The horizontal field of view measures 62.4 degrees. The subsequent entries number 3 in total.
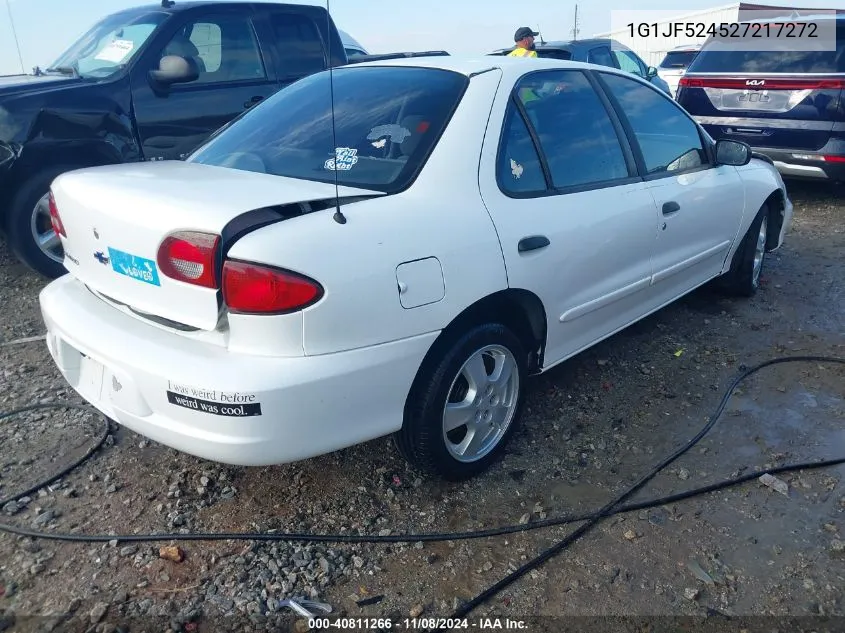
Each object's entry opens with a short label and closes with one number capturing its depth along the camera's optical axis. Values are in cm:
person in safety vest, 741
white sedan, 210
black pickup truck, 469
